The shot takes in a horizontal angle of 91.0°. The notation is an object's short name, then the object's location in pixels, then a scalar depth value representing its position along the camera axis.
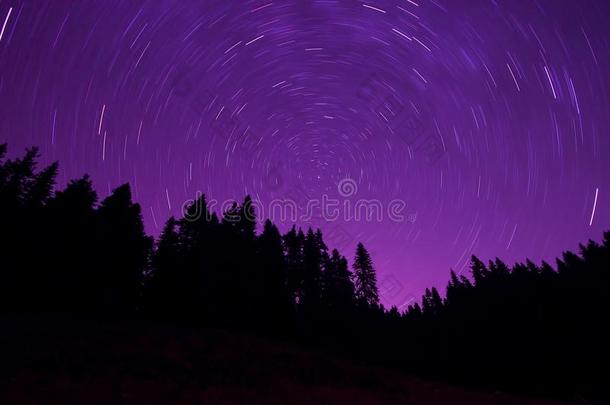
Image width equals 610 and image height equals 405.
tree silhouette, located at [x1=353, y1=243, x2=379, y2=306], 50.06
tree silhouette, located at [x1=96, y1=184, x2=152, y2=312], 26.97
